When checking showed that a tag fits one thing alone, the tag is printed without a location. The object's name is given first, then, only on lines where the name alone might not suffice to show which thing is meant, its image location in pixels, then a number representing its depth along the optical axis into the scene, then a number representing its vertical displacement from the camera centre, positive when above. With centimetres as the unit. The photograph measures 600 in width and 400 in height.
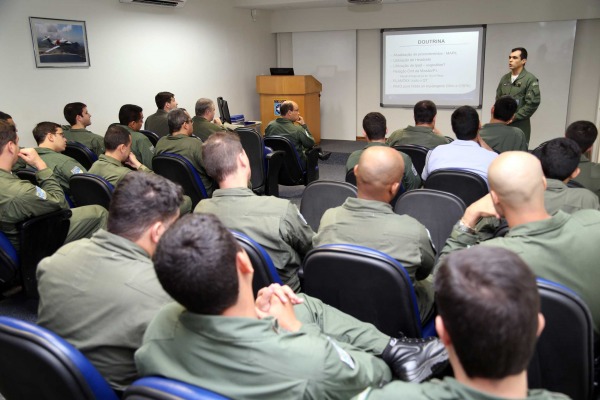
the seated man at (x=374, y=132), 375 -36
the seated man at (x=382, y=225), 187 -55
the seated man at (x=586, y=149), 306 -47
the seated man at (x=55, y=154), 365 -46
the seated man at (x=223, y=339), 102 -54
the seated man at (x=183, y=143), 436 -48
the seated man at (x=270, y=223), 218 -60
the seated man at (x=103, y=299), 138 -60
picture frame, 552 +60
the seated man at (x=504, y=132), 438 -43
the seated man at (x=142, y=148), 479 -55
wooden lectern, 856 -11
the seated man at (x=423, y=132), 434 -42
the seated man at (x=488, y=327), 80 -40
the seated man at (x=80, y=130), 486 -37
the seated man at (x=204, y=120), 559 -34
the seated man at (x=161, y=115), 600 -29
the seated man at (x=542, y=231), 154 -48
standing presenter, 612 -7
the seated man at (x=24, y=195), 284 -61
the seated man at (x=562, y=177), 222 -45
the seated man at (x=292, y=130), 559 -48
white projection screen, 808 +35
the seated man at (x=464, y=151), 340 -47
